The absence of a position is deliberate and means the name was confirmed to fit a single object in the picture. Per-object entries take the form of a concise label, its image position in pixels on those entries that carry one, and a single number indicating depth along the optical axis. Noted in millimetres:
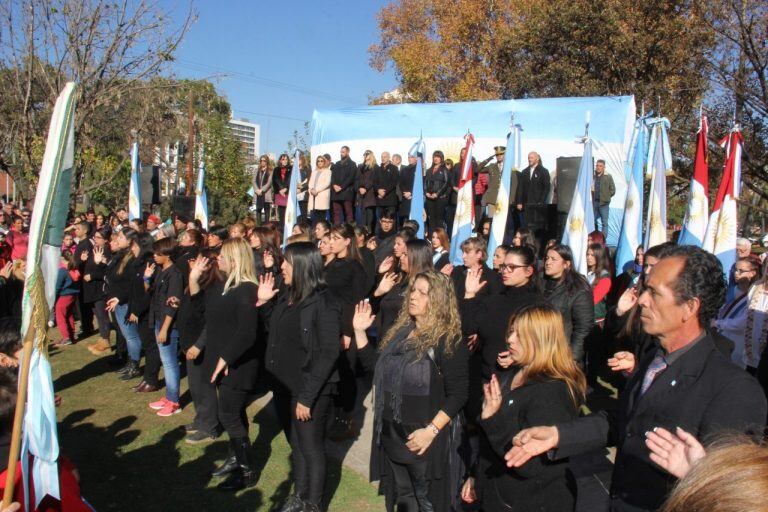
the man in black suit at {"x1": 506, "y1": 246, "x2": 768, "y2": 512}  2018
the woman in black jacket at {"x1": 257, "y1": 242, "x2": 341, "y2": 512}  4066
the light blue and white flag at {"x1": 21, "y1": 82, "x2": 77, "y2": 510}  2207
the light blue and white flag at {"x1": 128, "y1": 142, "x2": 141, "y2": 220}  14230
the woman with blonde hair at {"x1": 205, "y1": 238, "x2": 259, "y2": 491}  4746
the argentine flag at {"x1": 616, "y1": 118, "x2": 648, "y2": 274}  8906
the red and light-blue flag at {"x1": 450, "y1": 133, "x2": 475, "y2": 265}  10055
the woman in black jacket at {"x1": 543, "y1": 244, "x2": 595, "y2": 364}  5523
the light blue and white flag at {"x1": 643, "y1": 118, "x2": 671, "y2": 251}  8250
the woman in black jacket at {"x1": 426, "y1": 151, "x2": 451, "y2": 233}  12680
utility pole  24627
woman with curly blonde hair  3633
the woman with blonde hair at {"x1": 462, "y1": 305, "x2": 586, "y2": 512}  2854
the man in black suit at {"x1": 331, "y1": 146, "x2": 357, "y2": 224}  13836
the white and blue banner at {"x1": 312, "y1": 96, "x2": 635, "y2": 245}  11477
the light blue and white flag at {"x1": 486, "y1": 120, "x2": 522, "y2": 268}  9344
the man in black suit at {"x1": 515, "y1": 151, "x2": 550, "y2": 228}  11391
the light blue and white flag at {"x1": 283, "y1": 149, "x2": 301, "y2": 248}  12547
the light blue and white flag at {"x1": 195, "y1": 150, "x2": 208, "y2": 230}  14047
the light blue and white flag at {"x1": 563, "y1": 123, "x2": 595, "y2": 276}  8578
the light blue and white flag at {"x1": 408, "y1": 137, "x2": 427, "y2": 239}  11664
